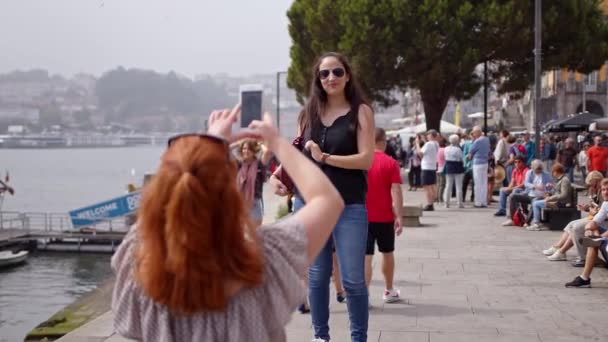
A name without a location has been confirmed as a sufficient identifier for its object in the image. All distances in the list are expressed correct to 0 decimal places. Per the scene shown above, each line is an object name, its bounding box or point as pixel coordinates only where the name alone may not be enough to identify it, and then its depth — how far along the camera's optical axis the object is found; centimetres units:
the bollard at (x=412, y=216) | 1513
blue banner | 4216
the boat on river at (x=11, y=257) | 3703
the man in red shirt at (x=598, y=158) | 2156
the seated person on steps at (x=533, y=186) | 1471
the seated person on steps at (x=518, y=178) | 1580
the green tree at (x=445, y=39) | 3081
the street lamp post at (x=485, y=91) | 2978
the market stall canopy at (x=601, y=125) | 1780
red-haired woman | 221
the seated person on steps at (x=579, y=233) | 1018
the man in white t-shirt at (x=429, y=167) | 1894
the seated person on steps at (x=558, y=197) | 1385
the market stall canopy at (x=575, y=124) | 2864
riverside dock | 4115
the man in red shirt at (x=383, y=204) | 753
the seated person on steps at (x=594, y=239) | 888
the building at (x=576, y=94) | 6366
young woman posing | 520
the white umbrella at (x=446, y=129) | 3747
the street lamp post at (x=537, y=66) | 2047
